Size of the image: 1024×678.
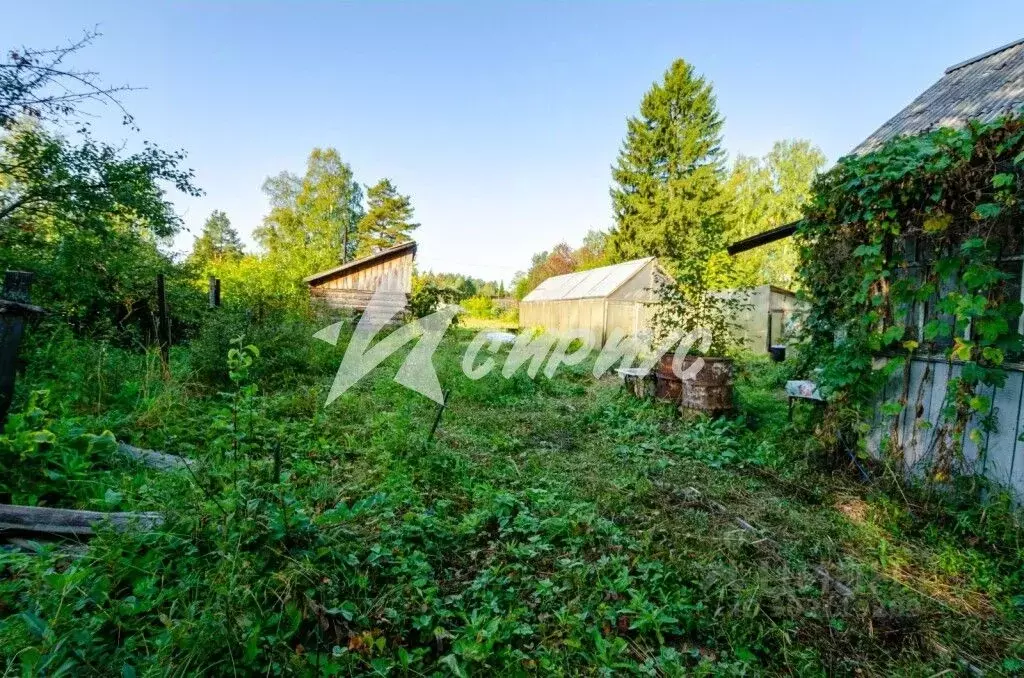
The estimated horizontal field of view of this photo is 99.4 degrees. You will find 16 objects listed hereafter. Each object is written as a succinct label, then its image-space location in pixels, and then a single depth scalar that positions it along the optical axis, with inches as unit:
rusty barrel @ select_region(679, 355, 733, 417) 198.2
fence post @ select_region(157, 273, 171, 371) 227.1
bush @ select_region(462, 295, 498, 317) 982.6
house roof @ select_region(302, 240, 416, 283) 501.7
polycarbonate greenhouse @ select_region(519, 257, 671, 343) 534.6
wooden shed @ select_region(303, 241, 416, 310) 511.2
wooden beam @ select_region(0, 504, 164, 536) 75.1
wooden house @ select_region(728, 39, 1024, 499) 104.6
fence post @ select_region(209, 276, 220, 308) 301.4
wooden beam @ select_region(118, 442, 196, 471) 115.2
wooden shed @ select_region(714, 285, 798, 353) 566.6
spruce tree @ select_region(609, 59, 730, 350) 962.1
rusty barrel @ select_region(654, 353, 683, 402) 217.3
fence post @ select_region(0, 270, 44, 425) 98.3
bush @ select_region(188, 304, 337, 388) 215.8
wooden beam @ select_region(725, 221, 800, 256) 171.5
